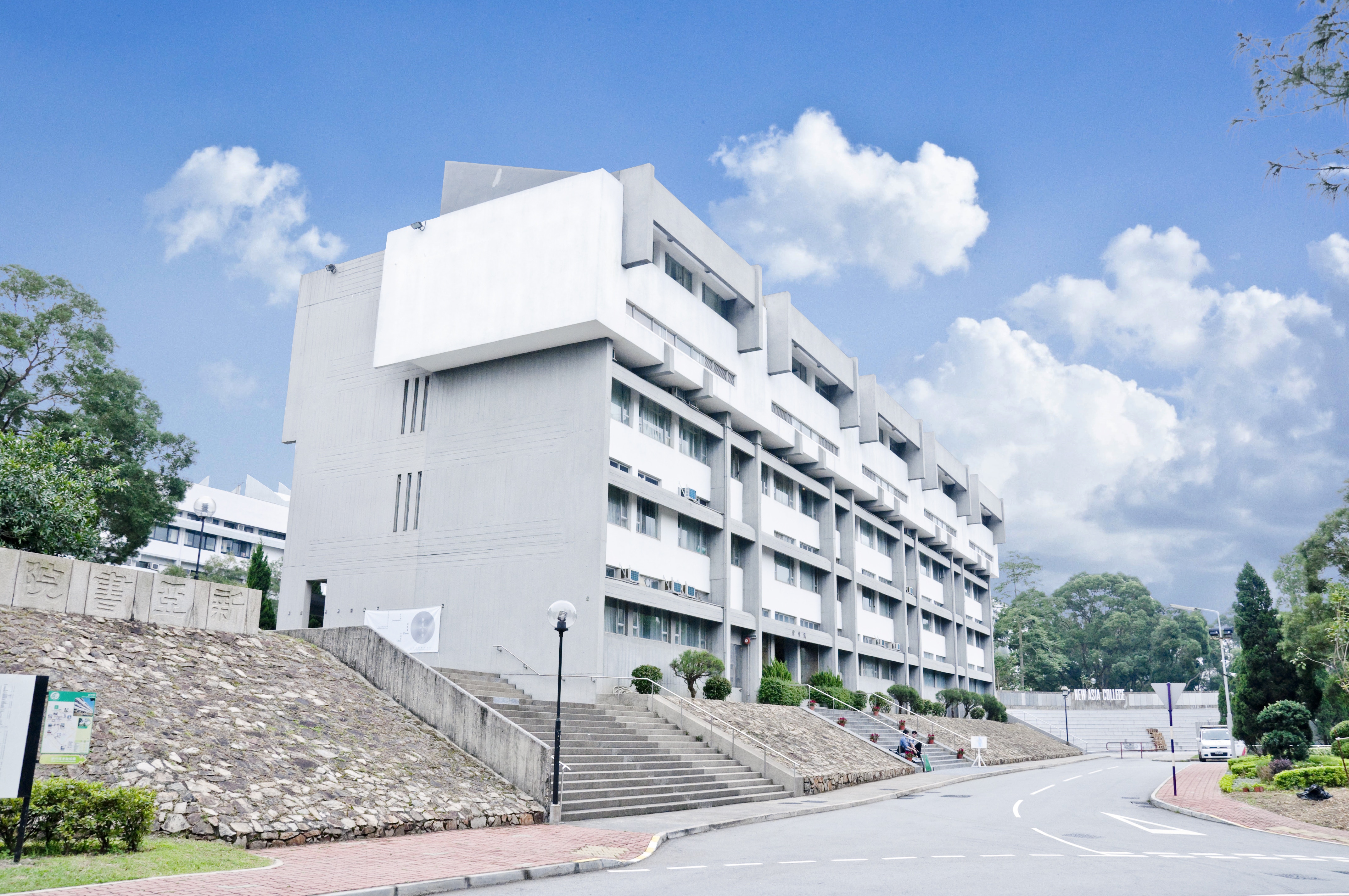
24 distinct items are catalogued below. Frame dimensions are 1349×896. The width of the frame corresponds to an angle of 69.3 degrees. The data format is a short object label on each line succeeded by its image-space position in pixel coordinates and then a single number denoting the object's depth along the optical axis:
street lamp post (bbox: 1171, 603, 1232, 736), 55.53
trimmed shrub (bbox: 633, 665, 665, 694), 32.34
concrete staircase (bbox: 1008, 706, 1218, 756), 80.94
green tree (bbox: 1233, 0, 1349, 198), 11.38
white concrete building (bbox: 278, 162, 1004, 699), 33.72
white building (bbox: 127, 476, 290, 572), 98.38
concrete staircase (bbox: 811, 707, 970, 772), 41.22
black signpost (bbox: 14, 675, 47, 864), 10.98
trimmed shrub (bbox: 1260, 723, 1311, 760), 30.09
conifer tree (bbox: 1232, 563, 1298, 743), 45.53
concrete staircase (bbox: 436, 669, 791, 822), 21.47
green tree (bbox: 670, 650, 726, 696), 34.81
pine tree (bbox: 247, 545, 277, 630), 41.41
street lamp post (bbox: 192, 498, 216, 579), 25.92
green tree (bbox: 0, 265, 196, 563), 43.53
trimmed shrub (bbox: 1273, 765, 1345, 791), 24.89
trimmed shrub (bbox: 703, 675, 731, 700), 34.56
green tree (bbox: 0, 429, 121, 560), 25.00
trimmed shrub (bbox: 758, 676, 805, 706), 40.31
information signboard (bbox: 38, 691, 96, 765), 11.48
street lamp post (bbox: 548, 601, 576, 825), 19.16
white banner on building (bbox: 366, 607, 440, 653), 35.16
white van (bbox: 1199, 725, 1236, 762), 50.78
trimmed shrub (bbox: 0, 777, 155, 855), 11.56
